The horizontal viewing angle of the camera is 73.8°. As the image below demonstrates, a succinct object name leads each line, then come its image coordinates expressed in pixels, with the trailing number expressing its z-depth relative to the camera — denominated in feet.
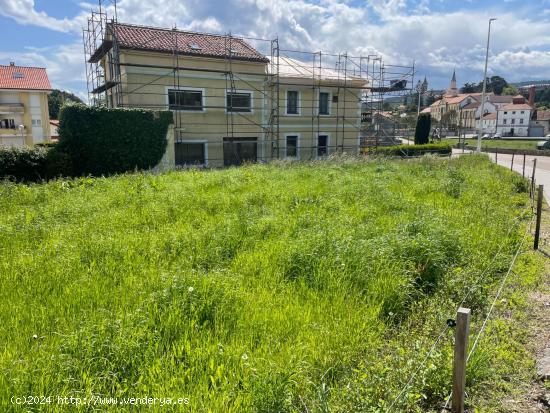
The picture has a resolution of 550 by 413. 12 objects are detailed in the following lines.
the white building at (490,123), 271.90
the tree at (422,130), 114.01
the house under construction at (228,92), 65.23
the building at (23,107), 116.67
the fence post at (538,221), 22.15
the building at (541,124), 250.62
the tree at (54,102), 179.91
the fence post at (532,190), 37.64
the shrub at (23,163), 44.70
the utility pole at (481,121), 99.71
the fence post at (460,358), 7.27
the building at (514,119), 260.01
